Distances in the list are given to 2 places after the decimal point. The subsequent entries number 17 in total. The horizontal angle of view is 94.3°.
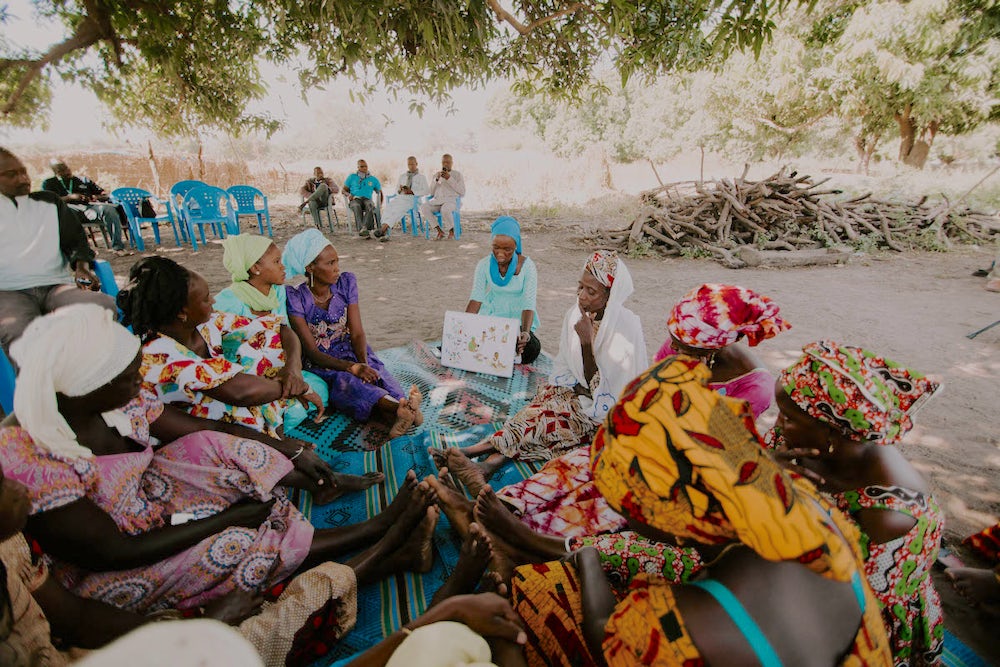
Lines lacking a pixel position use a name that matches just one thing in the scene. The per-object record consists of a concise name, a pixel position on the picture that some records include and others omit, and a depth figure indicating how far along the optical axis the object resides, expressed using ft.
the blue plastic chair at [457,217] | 35.06
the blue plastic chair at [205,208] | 31.19
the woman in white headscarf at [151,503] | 4.52
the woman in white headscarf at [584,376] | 9.00
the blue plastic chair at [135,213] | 29.76
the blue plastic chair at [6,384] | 9.08
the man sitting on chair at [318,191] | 37.86
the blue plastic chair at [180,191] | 31.28
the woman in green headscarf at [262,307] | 8.71
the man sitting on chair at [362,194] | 35.81
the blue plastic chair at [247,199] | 33.91
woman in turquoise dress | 13.33
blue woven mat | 6.49
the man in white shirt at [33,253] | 10.45
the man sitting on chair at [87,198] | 27.02
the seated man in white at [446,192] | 33.99
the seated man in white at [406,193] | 36.06
